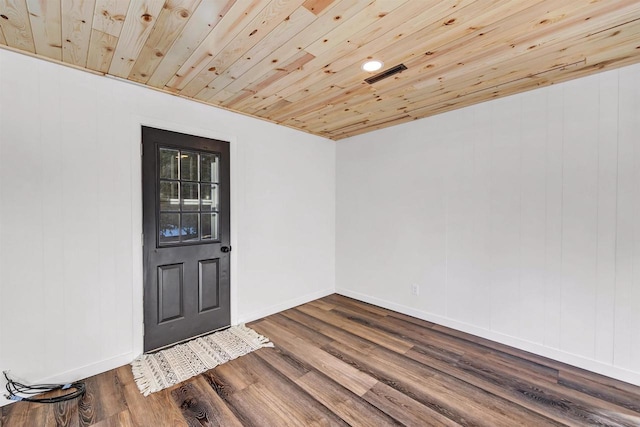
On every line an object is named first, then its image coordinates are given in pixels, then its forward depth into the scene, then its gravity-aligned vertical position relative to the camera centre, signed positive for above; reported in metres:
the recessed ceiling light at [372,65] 2.02 +1.11
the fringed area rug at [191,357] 2.13 -1.30
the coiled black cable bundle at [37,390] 1.86 -1.28
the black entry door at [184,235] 2.50 -0.24
